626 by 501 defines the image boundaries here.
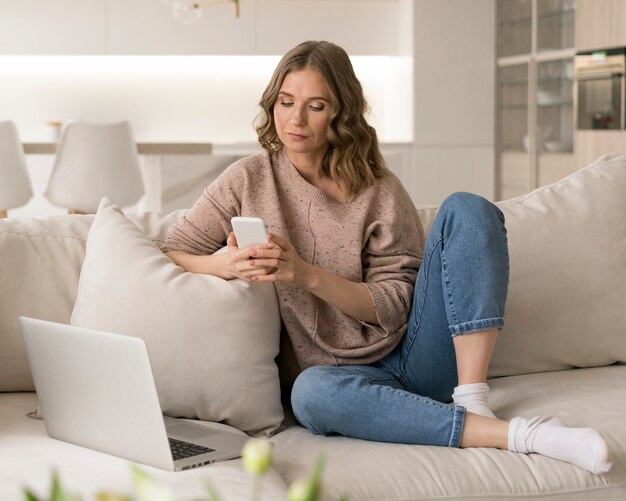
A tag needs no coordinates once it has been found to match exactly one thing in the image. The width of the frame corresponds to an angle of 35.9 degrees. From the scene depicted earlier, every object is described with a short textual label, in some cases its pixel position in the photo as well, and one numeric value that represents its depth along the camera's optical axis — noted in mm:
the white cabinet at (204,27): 6520
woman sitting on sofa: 1706
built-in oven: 4996
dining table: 5117
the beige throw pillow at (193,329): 1741
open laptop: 1400
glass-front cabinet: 5719
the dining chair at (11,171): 4887
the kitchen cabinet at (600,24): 4938
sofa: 1510
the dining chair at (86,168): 4980
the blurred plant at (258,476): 497
